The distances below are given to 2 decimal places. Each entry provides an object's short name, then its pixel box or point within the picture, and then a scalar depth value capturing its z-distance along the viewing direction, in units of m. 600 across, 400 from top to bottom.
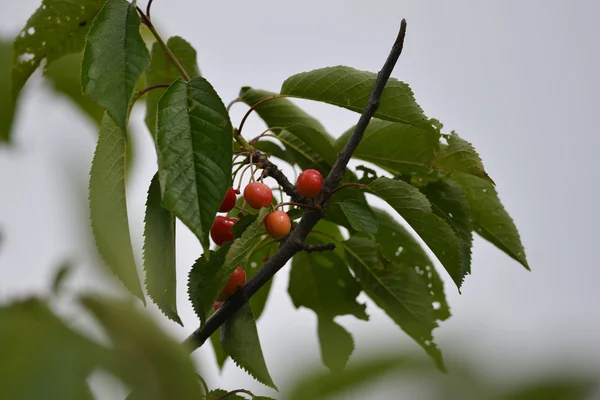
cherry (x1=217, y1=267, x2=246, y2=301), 2.28
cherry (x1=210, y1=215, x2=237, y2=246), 2.30
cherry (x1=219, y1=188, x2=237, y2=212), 2.29
